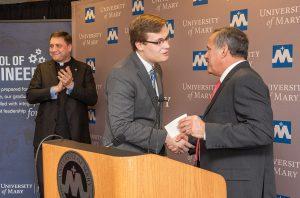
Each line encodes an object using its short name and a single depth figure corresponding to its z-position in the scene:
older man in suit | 2.06
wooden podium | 1.39
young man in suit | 2.30
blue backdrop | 4.58
